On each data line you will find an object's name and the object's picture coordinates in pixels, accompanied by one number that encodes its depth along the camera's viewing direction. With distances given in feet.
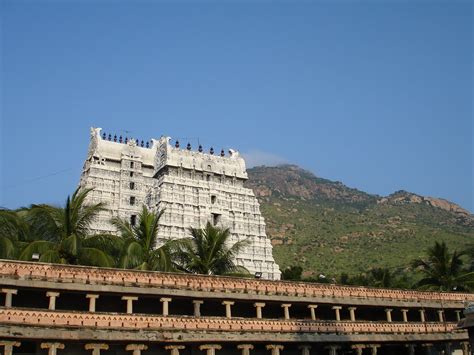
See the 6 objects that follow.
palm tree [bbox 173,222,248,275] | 139.23
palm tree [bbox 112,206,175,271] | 126.62
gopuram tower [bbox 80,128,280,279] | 256.11
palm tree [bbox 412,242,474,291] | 171.94
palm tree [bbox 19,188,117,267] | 113.15
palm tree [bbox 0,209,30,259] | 110.73
